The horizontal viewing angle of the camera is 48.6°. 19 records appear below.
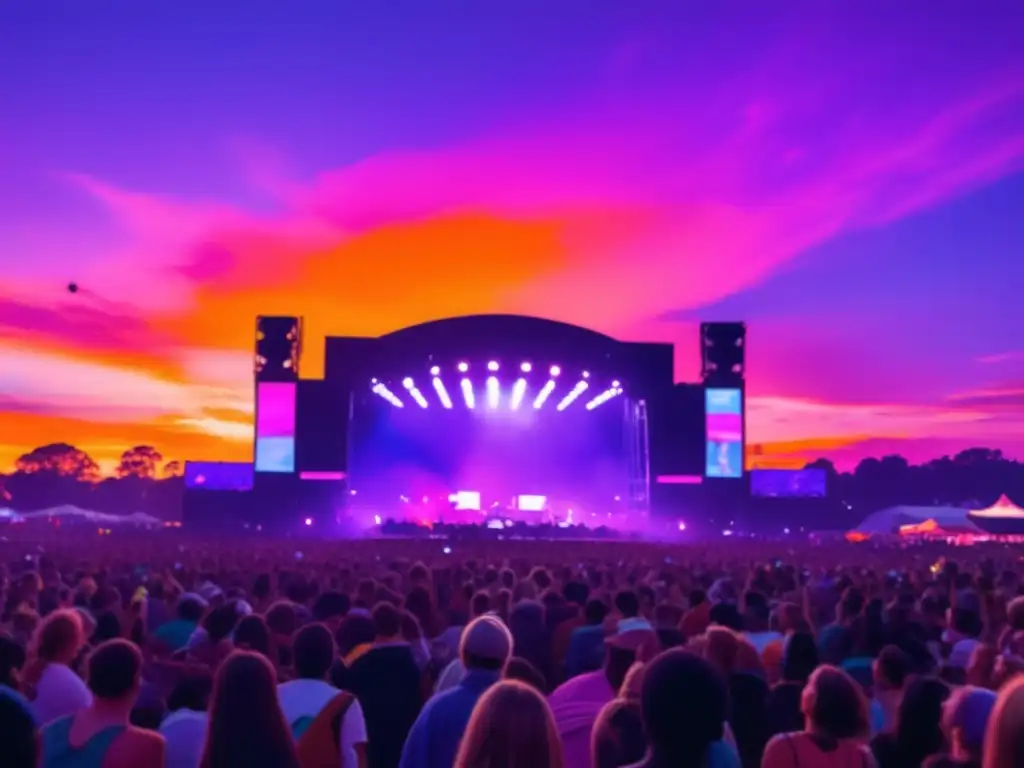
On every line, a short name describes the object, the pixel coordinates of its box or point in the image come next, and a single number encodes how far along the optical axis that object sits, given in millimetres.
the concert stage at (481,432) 46844
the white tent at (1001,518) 54359
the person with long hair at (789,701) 5621
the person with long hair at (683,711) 3234
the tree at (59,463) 126188
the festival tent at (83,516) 69750
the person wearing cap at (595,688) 5016
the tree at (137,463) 132750
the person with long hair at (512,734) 3143
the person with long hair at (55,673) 5543
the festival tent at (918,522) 55719
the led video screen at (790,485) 50750
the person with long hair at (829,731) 3939
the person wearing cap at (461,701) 4383
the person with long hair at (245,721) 3740
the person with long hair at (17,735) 2859
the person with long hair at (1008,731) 2229
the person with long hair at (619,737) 4125
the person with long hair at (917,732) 4473
